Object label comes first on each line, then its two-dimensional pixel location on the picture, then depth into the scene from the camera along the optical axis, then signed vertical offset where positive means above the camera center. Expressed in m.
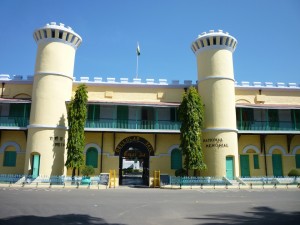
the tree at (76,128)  21.09 +2.66
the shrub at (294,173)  22.69 -0.79
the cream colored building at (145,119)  22.44 +3.89
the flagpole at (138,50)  29.78 +12.25
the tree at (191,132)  21.12 +2.43
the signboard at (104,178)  21.47 -1.27
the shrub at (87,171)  21.50 -0.72
